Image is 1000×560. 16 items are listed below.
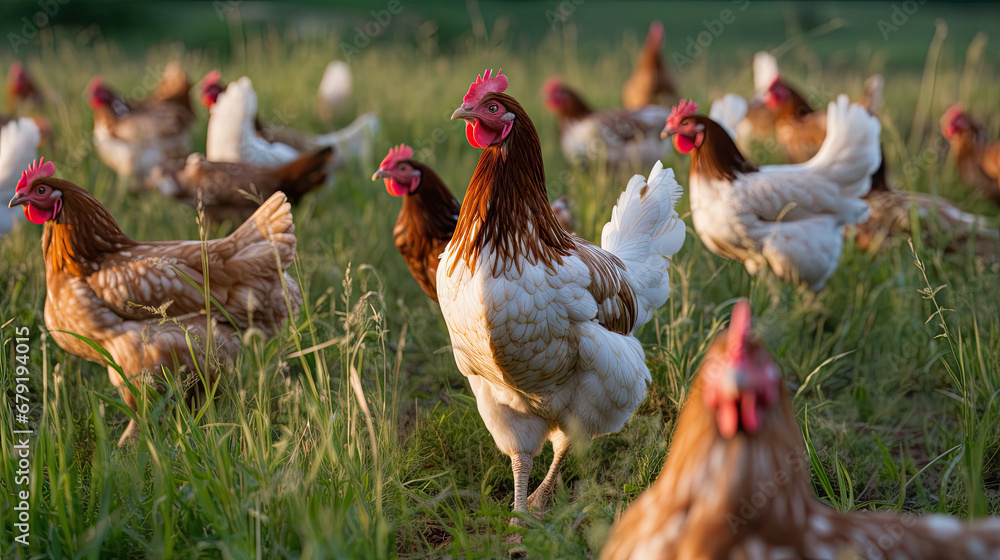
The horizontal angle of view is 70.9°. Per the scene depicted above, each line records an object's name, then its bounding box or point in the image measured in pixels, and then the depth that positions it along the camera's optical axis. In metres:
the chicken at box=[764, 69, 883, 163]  6.35
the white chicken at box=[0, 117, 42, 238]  4.43
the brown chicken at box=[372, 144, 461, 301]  3.65
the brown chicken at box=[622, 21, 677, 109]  8.95
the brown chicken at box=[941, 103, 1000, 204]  6.09
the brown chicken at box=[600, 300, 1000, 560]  1.40
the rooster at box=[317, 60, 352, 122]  8.27
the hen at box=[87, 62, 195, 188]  6.26
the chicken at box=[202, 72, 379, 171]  5.61
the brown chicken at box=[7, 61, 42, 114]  7.73
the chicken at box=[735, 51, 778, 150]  7.88
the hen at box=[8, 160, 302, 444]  3.05
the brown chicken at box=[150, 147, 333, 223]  5.13
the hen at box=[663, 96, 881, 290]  4.22
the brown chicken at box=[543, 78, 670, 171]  7.29
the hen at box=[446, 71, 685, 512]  2.31
